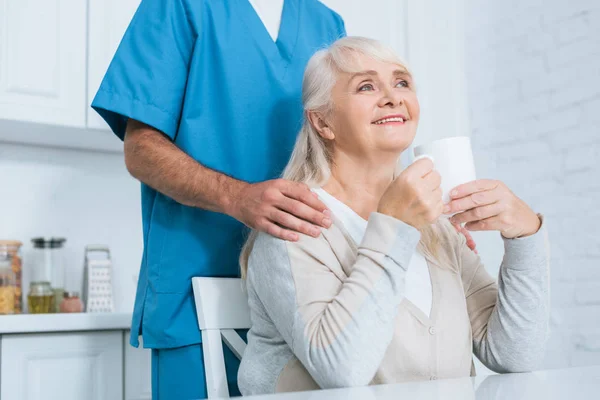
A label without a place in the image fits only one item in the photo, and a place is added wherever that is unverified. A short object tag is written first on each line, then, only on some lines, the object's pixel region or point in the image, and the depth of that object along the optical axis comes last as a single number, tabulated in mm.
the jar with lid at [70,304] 2148
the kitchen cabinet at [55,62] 2004
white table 634
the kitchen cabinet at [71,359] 1769
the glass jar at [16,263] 2117
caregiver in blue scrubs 1275
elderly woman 940
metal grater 2207
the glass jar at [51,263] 2184
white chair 1235
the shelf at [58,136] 2082
